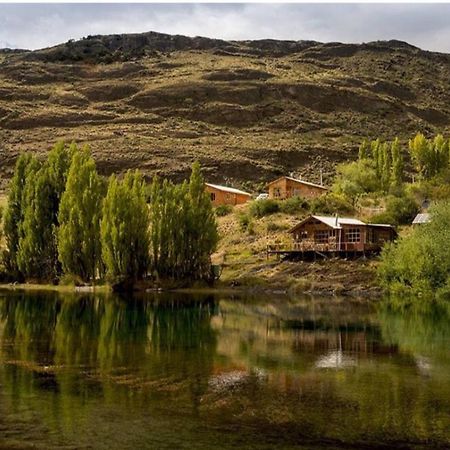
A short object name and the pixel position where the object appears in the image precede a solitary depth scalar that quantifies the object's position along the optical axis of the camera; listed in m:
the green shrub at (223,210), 81.44
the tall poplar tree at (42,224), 61.41
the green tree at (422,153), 95.12
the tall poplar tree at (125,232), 57.84
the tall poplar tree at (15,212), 63.44
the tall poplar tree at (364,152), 99.50
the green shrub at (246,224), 72.78
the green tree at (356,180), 87.00
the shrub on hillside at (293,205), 77.31
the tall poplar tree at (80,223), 58.75
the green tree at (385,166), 92.81
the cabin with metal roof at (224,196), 86.88
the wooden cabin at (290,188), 85.88
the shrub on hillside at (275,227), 72.31
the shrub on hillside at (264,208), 76.69
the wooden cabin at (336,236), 64.81
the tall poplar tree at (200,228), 61.53
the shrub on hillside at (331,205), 77.38
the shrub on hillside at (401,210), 74.81
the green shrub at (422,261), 56.12
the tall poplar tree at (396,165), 92.31
